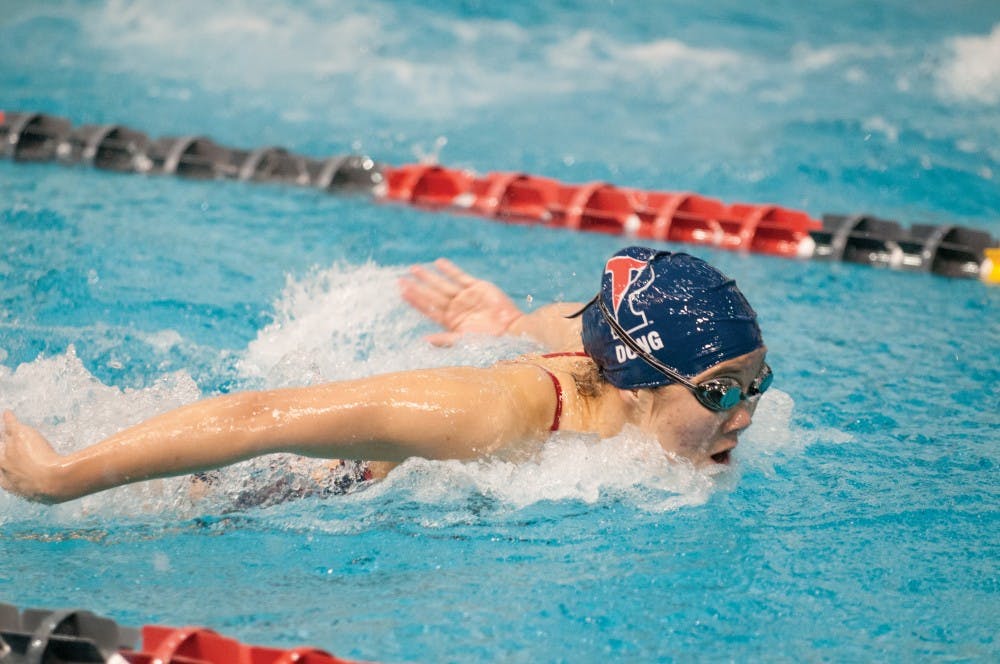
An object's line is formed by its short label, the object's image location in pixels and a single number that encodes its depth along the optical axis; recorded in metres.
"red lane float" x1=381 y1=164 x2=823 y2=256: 11.98
